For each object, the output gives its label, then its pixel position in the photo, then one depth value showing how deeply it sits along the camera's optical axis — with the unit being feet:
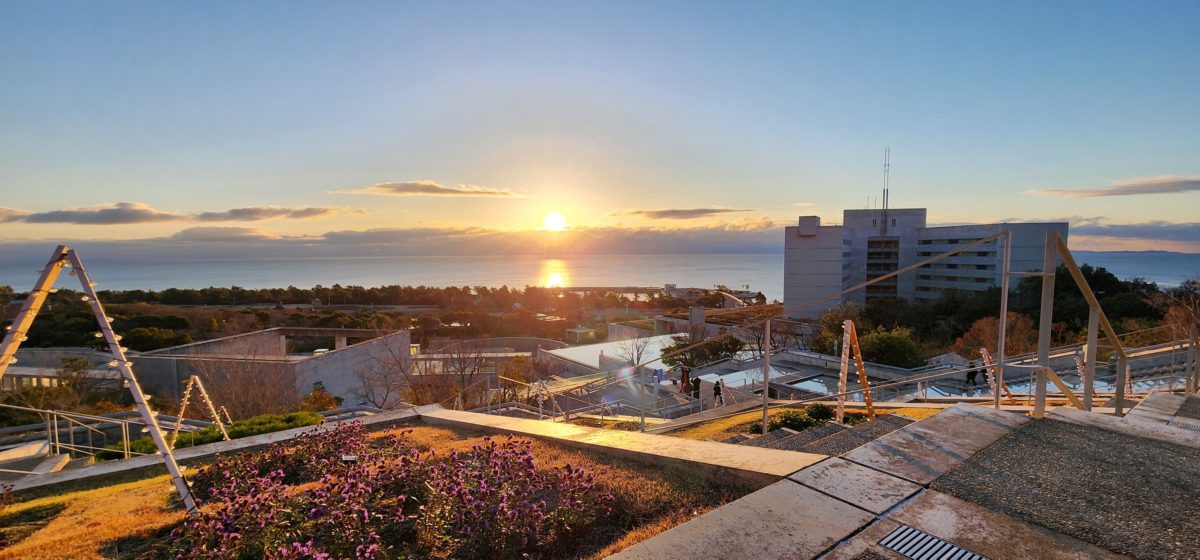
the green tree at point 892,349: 51.65
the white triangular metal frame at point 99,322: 10.17
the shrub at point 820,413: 20.96
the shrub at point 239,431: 23.59
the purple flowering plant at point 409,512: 8.96
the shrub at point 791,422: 19.71
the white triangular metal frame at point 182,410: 17.26
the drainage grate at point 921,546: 6.86
